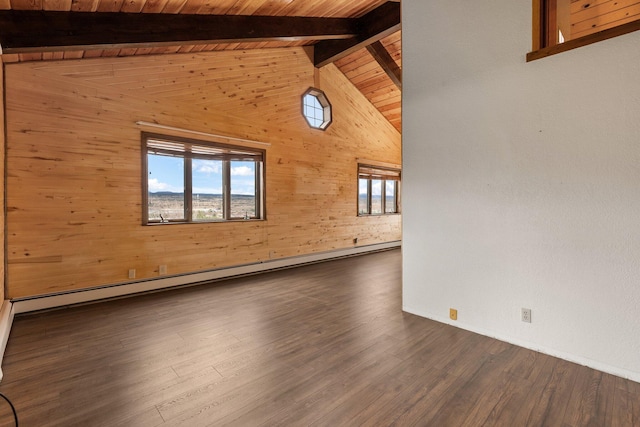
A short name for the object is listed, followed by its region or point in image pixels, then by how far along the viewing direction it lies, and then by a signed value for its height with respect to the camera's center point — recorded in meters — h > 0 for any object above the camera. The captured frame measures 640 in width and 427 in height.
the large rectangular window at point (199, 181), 4.33 +0.45
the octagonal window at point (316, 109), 6.24 +2.14
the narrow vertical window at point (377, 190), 7.61 +0.51
